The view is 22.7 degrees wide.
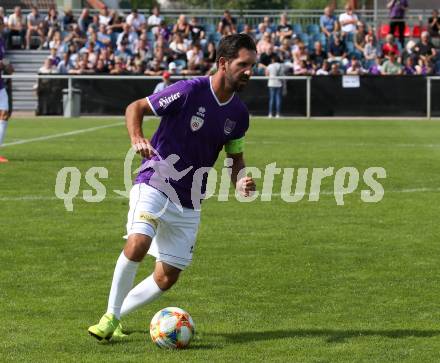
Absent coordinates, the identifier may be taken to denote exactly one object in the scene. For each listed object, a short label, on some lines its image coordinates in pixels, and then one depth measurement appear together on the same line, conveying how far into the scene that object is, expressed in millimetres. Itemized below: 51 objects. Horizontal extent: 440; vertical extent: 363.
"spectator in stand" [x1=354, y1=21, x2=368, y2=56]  36219
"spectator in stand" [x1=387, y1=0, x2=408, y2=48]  37594
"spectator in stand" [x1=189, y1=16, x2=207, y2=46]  37062
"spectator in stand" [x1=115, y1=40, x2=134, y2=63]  35844
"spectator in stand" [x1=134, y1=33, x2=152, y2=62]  35719
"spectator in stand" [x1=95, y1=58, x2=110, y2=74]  34534
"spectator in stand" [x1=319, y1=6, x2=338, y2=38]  37656
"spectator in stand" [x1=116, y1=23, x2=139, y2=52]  37000
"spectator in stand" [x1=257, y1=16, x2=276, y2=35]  37406
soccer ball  6801
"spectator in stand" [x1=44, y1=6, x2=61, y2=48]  39188
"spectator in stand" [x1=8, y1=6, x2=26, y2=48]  39531
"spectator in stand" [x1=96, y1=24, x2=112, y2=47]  36625
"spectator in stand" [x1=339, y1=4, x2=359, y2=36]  37469
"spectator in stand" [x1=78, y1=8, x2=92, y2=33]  38906
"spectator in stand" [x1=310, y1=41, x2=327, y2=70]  35291
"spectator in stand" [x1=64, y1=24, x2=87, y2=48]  37188
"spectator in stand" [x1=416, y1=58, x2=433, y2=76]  34250
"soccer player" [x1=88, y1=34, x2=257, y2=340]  6918
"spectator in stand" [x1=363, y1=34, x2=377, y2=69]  35562
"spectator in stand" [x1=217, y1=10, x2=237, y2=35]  38156
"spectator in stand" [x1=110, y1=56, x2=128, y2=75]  33938
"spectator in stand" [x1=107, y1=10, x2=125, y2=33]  38344
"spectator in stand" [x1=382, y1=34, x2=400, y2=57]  35031
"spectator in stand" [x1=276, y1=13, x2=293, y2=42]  36844
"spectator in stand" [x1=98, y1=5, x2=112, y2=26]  38625
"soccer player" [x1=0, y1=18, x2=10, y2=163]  18842
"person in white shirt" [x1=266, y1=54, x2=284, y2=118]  32438
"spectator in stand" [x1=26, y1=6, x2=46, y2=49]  39469
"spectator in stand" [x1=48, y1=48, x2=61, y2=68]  35969
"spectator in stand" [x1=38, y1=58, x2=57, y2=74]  35312
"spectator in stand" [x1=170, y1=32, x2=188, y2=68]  35531
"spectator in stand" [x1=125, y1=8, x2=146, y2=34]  38156
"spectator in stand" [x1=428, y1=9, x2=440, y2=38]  36906
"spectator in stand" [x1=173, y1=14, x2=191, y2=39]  37250
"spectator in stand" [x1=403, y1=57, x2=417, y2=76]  34156
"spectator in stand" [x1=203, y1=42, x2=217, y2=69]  34906
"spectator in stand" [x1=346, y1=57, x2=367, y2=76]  33969
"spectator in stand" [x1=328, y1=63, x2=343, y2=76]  33619
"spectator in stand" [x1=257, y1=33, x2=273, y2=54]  35031
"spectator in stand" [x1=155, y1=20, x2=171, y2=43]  36875
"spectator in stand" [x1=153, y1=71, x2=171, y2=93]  29625
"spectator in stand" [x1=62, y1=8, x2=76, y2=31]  39438
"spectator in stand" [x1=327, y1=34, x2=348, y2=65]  35875
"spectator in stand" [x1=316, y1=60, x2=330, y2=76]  34219
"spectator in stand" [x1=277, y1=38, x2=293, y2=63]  35562
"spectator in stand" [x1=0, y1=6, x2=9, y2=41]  39250
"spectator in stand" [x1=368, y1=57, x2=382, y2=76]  34250
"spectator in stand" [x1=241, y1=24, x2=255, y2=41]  36941
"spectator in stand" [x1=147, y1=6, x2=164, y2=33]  38469
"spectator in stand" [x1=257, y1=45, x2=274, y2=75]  34175
